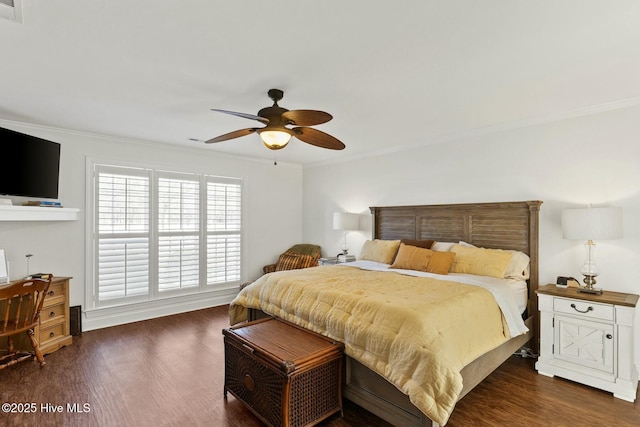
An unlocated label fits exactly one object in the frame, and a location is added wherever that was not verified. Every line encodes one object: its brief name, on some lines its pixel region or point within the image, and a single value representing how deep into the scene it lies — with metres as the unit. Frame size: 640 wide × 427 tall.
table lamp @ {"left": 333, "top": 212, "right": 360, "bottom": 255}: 5.08
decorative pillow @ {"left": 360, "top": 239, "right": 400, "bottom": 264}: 4.28
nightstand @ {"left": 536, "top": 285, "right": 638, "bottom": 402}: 2.59
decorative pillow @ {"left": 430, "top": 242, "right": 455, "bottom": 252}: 3.92
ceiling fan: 2.44
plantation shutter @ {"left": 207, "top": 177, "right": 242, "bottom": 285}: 5.19
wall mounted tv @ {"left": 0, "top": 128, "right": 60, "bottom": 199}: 3.21
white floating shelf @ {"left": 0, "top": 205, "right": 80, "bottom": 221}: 3.21
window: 4.27
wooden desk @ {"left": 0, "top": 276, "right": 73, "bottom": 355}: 3.32
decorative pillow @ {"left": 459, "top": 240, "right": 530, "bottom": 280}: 3.35
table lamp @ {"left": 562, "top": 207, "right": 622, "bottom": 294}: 2.73
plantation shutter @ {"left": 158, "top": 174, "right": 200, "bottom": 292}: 4.70
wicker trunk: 2.07
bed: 2.12
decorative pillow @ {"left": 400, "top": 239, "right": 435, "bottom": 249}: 4.05
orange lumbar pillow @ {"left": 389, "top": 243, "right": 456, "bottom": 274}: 3.50
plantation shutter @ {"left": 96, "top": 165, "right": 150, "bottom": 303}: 4.23
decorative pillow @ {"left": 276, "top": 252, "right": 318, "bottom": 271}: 5.51
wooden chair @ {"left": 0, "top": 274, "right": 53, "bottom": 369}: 2.88
